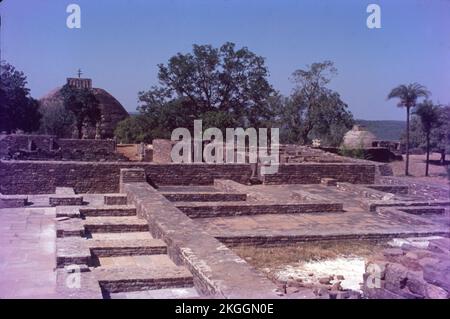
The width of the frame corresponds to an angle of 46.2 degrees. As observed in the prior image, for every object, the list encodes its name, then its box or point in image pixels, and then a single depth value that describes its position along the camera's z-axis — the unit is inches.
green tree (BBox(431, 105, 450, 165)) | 1200.8
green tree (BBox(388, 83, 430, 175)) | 1132.5
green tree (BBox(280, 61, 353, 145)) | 1358.3
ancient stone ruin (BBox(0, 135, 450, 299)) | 220.7
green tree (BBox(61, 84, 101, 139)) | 1390.3
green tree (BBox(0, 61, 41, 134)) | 1146.1
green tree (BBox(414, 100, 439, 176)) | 1207.6
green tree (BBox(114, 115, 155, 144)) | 1230.3
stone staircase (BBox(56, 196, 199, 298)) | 225.5
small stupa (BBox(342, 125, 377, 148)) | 1154.4
